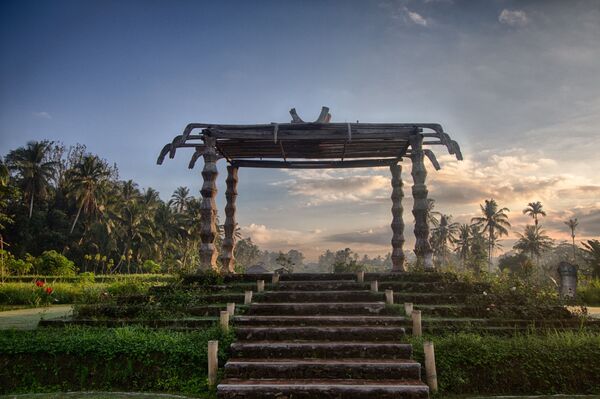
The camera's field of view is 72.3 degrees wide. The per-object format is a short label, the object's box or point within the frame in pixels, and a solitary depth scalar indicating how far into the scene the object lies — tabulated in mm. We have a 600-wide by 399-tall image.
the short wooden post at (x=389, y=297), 9328
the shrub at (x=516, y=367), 6832
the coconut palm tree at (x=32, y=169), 47188
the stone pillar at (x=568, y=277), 19922
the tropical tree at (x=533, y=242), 65000
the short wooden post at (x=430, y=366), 6652
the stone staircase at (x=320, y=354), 6305
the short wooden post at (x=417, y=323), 7878
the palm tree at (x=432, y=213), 54219
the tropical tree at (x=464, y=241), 66562
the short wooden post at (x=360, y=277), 10837
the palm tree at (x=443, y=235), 67000
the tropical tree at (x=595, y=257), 27047
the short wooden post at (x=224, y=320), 7832
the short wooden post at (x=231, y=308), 8484
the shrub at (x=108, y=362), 7152
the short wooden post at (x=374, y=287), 10055
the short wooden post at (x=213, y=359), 6871
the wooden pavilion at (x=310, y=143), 11531
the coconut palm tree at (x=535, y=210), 69250
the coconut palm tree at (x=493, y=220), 65250
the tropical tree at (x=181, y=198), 68312
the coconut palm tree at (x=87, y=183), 47531
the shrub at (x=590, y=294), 19688
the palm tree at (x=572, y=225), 72125
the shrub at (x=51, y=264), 30844
